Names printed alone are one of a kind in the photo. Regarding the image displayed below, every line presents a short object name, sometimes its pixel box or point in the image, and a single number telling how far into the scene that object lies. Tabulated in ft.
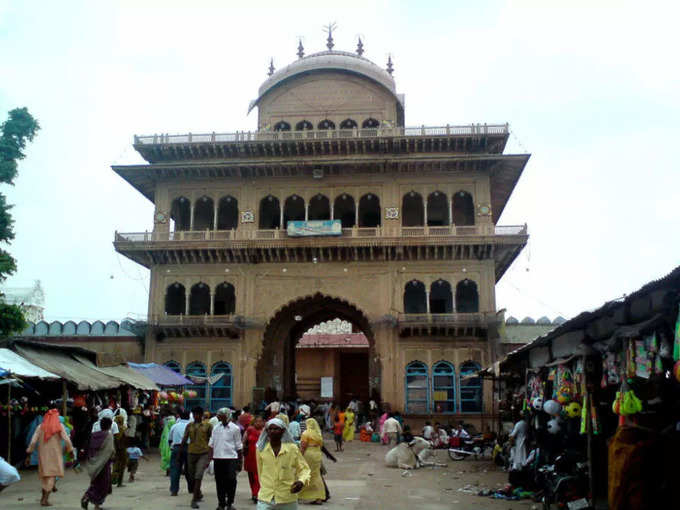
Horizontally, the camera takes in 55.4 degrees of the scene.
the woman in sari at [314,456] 30.35
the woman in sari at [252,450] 31.71
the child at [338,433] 65.51
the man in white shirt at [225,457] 29.07
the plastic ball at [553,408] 35.19
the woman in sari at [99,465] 29.01
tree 61.41
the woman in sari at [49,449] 30.58
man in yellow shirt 18.58
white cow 49.78
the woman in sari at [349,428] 75.66
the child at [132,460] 40.42
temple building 85.40
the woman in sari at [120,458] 37.50
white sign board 121.60
